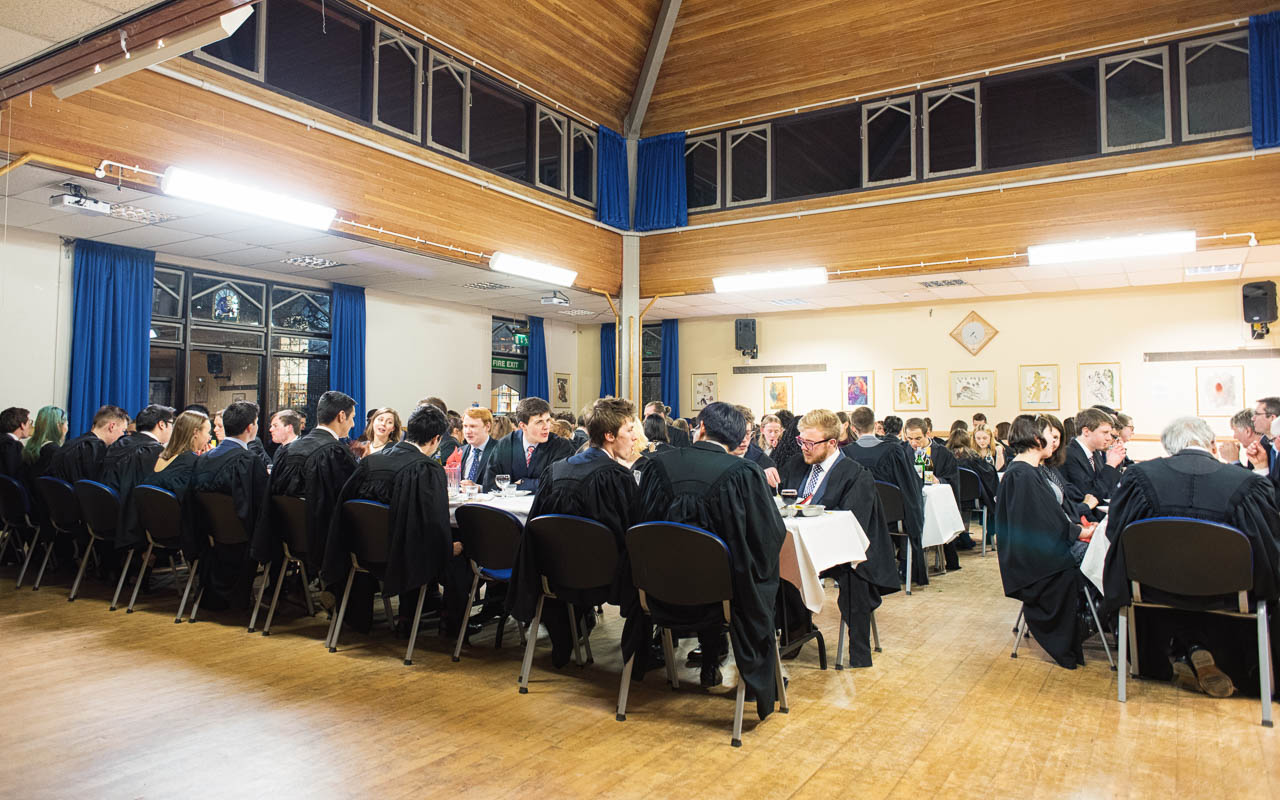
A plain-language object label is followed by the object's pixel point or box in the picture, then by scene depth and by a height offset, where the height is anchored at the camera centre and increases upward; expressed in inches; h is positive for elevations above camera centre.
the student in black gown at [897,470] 244.7 -12.3
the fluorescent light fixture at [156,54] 135.6 +66.4
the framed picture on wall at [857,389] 508.1 +25.2
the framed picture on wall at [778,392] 536.1 +24.6
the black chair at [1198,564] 135.6 -23.2
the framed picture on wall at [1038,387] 455.5 +23.2
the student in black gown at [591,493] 153.3 -12.2
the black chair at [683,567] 129.0 -22.3
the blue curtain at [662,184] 458.6 +139.0
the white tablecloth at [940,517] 271.4 -30.0
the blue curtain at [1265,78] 321.7 +139.0
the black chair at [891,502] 241.9 -21.7
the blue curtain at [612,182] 453.4 +139.3
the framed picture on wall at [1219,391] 410.8 +18.8
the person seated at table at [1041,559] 174.1 -28.1
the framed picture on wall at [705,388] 567.2 +28.9
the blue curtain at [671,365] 572.1 +45.3
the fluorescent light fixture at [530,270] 383.9 +79.2
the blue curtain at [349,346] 433.7 +45.4
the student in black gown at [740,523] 133.6 -15.5
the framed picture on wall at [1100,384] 439.5 +23.9
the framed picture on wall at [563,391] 597.6 +28.7
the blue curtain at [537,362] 565.3 +47.1
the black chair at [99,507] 215.2 -20.3
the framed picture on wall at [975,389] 473.7 +23.1
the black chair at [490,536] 164.1 -21.8
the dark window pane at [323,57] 343.0 +179.2
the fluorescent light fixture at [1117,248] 339.9 +78.0
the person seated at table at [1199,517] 142.2 -19.8
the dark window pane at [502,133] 425.1 +166.3
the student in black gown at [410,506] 171.8 -16.2
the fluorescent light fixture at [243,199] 258.4 +78.8
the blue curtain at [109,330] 323.0 +40.9
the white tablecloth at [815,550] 152.7 -23.6
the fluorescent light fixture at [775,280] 422.0 +79.3
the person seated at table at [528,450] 240.5 -6.1
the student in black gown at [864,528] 174.1 -22.9
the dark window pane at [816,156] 445.7 +150.8
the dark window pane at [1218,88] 341.4 +144.0
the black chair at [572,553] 144.4 -22.2
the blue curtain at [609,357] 601.6 +53.6
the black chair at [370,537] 171.5 -22.7
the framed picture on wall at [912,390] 491.5 +23.7
